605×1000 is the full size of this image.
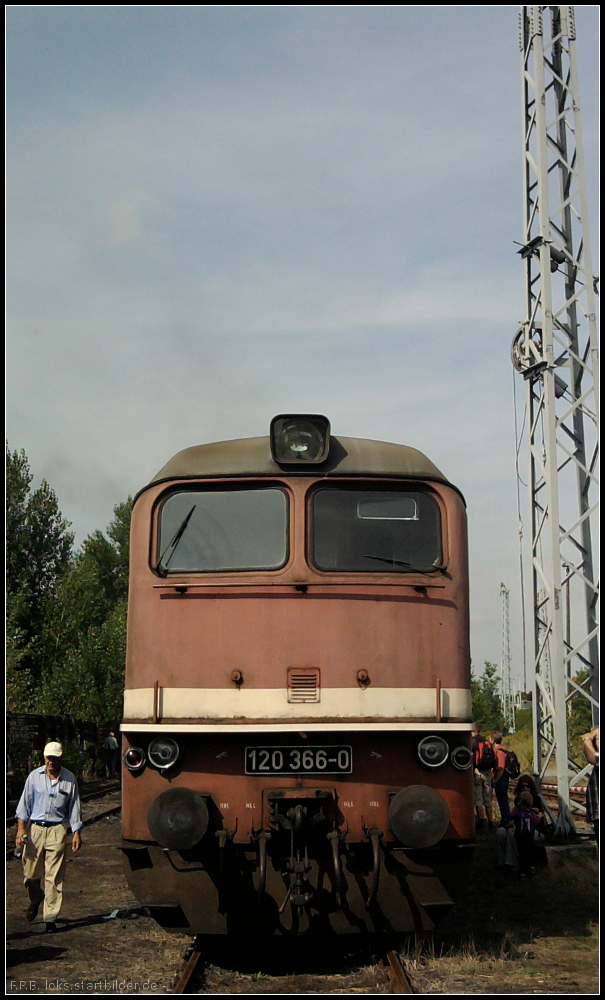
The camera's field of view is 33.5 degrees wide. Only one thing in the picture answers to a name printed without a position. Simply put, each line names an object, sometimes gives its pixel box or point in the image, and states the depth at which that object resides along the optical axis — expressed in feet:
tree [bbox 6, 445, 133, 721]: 112.47
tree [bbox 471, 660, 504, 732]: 113.50
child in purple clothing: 35.86
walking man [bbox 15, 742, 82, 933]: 27.86
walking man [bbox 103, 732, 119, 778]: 99.05
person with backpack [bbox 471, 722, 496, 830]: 42.88
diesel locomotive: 21.09
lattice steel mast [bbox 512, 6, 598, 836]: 43.09
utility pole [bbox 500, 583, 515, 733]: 159.02
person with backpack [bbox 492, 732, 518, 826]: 40.85
